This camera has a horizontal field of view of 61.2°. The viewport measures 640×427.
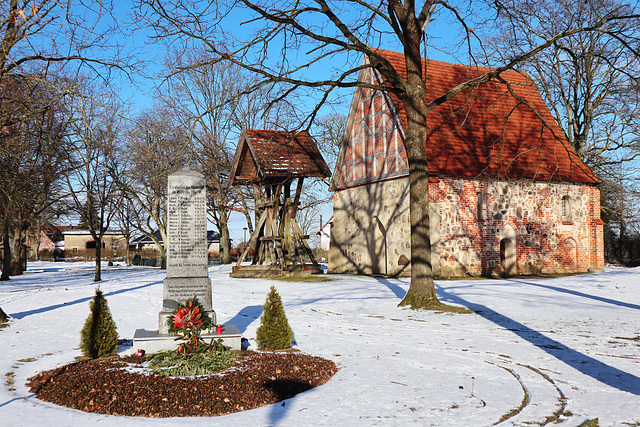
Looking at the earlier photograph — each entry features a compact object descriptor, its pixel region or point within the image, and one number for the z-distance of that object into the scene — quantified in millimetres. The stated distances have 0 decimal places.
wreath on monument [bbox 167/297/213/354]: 8266
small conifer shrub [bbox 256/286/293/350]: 9266
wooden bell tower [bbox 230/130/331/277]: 22703
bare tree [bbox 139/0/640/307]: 13477
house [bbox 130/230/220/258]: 75562
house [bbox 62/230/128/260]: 81925
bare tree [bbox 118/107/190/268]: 36781
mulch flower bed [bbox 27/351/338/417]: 6277
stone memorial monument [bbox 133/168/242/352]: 9680
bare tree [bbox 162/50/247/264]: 36562
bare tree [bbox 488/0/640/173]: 27656
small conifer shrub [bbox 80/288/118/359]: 8875
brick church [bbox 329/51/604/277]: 22906
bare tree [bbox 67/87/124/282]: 28062
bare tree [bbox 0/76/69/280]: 12898
